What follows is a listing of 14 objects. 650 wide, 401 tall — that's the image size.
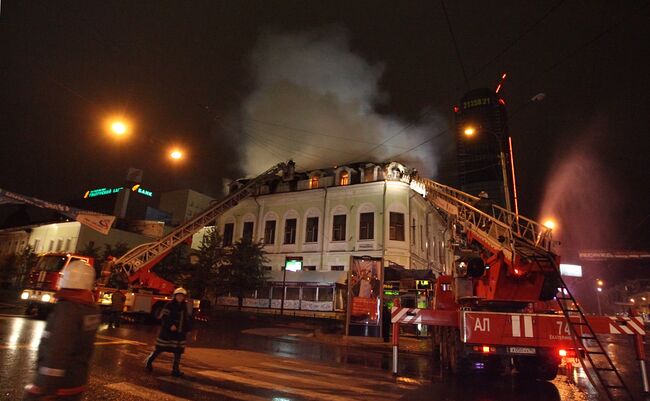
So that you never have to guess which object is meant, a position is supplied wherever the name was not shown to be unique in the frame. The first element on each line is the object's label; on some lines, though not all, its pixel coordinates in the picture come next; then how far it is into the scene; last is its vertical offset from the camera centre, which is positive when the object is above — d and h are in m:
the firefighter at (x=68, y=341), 3.06 -0.36
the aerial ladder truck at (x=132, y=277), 17.30 +0.92
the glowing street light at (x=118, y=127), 12.82 +5.39
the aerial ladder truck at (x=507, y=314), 8.24 +0.13
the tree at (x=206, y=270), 32.09 +2.60
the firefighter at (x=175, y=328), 7.58 -0.51
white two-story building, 31.41 +7.26
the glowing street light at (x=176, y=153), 16.03 +5.80
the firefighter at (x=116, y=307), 16.58 -0.37
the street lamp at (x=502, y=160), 14.77 +6.40
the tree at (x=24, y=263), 45.71 +3.42
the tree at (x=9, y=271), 48.34 +2.47
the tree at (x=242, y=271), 30.95 +2.59
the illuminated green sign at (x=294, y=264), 33.62 +3.66
